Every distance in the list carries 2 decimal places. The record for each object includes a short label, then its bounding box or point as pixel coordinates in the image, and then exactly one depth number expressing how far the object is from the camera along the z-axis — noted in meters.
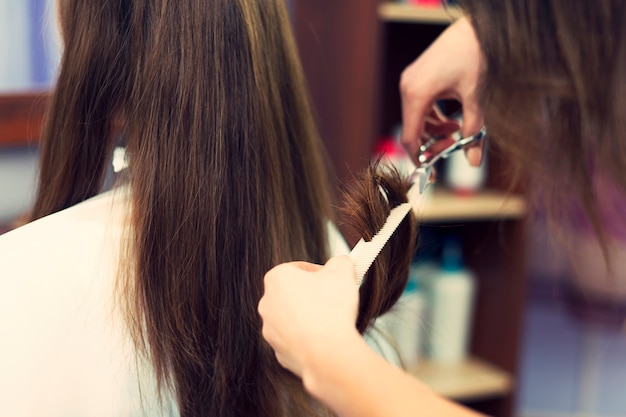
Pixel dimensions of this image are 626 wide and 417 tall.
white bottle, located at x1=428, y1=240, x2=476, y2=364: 1.77
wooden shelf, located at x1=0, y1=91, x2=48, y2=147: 1.32
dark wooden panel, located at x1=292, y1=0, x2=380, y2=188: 1.53
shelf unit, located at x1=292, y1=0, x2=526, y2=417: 1.55
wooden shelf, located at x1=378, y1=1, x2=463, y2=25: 1.55
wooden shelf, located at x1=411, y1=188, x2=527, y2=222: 1.67
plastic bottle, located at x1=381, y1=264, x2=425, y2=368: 1.67
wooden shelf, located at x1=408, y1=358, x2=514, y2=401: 1.73
